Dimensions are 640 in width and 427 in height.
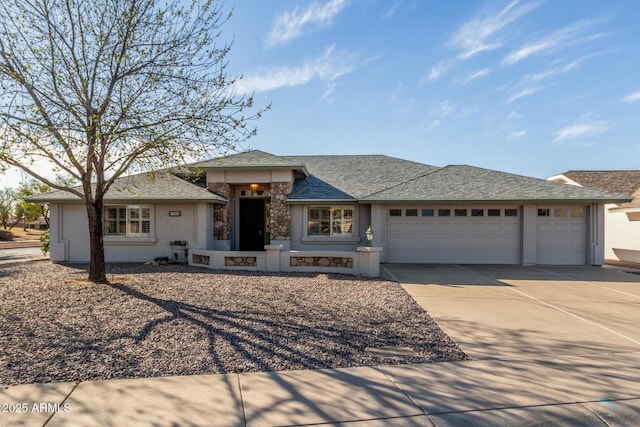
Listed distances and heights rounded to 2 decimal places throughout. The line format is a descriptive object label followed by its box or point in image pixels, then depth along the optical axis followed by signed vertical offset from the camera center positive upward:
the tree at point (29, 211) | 40.01 -0.38
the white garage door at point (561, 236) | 12.84 -1.17
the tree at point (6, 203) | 45.87 +0.73
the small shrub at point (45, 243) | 15.12 -1.69
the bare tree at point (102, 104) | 7.51 +2.64
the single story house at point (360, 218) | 12.59 -0.45
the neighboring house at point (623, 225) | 15.38 -0.95
